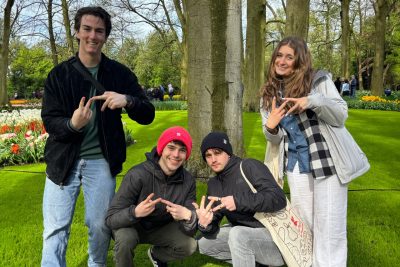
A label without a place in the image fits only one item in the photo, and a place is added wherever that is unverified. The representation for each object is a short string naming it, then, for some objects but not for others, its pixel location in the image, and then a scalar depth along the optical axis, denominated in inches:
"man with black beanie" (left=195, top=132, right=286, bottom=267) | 112.1
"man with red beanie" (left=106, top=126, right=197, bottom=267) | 114.6
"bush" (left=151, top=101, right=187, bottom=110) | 871.7
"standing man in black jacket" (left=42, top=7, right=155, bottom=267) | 104.9
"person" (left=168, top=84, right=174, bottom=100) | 1376.7
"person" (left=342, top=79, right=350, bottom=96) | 1066.7
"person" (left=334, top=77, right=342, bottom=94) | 1069.1
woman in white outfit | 104.8
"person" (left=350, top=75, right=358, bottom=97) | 1109.1
